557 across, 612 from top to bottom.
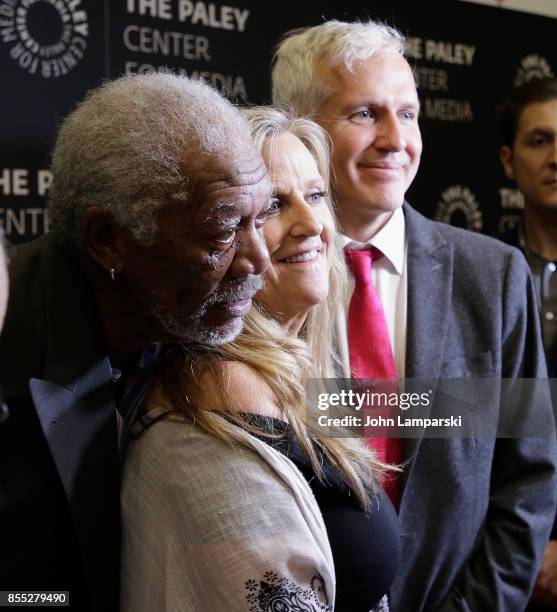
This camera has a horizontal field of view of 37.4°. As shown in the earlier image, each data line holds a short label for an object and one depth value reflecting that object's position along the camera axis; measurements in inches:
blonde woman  40.3
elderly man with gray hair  42.4
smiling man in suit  67.5
